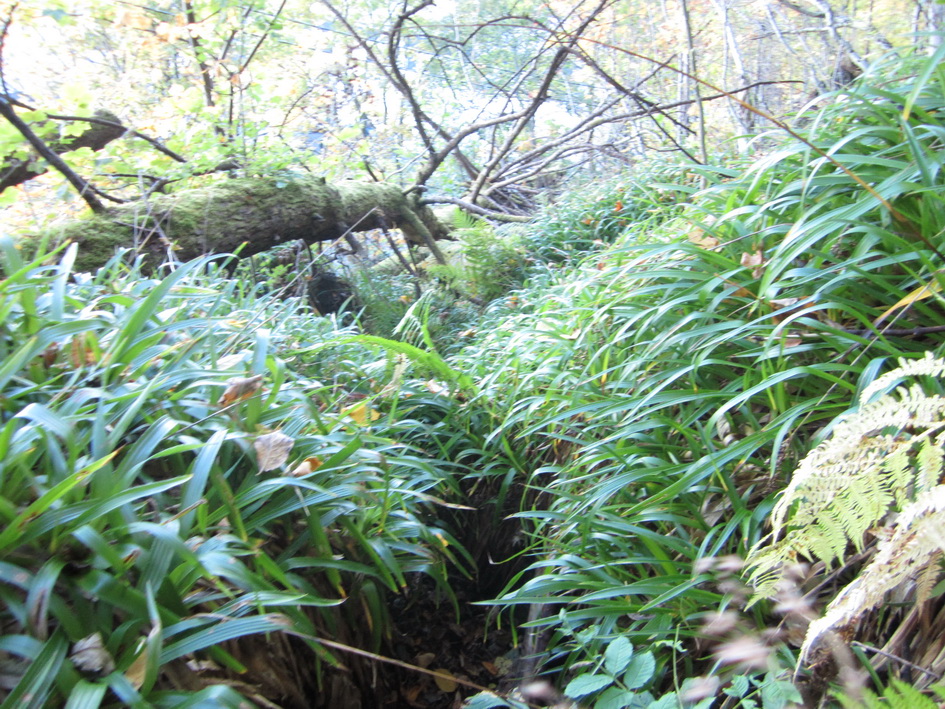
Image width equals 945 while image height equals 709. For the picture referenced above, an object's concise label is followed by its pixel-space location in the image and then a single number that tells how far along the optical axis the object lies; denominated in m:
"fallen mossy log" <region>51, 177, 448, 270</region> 3.40
